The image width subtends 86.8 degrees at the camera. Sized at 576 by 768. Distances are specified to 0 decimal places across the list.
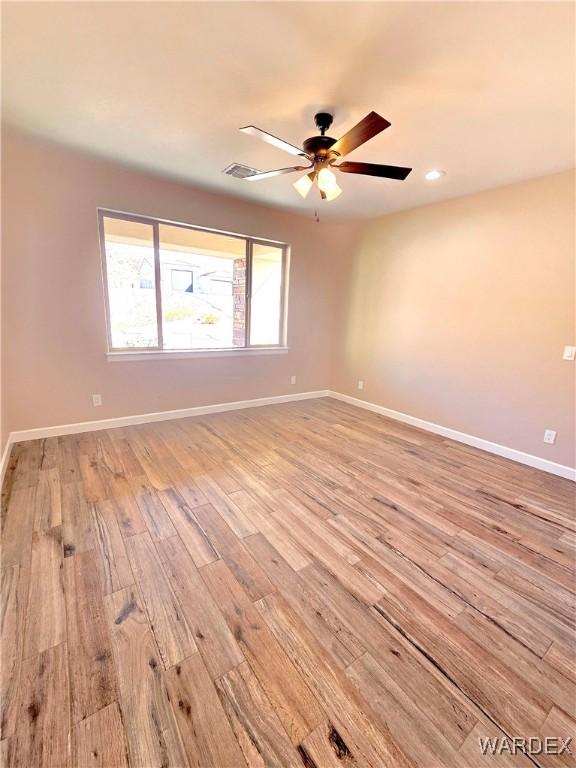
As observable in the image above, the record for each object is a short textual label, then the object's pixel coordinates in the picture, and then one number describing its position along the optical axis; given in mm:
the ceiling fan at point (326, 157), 1766
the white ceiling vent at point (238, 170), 2771
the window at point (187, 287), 3254
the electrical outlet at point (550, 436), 2870
